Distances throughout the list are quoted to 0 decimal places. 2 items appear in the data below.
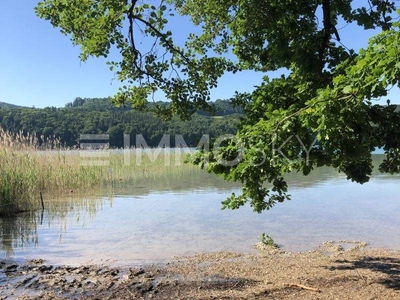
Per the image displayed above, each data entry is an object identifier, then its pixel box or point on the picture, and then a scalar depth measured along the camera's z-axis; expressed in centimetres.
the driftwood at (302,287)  435
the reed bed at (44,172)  1001
